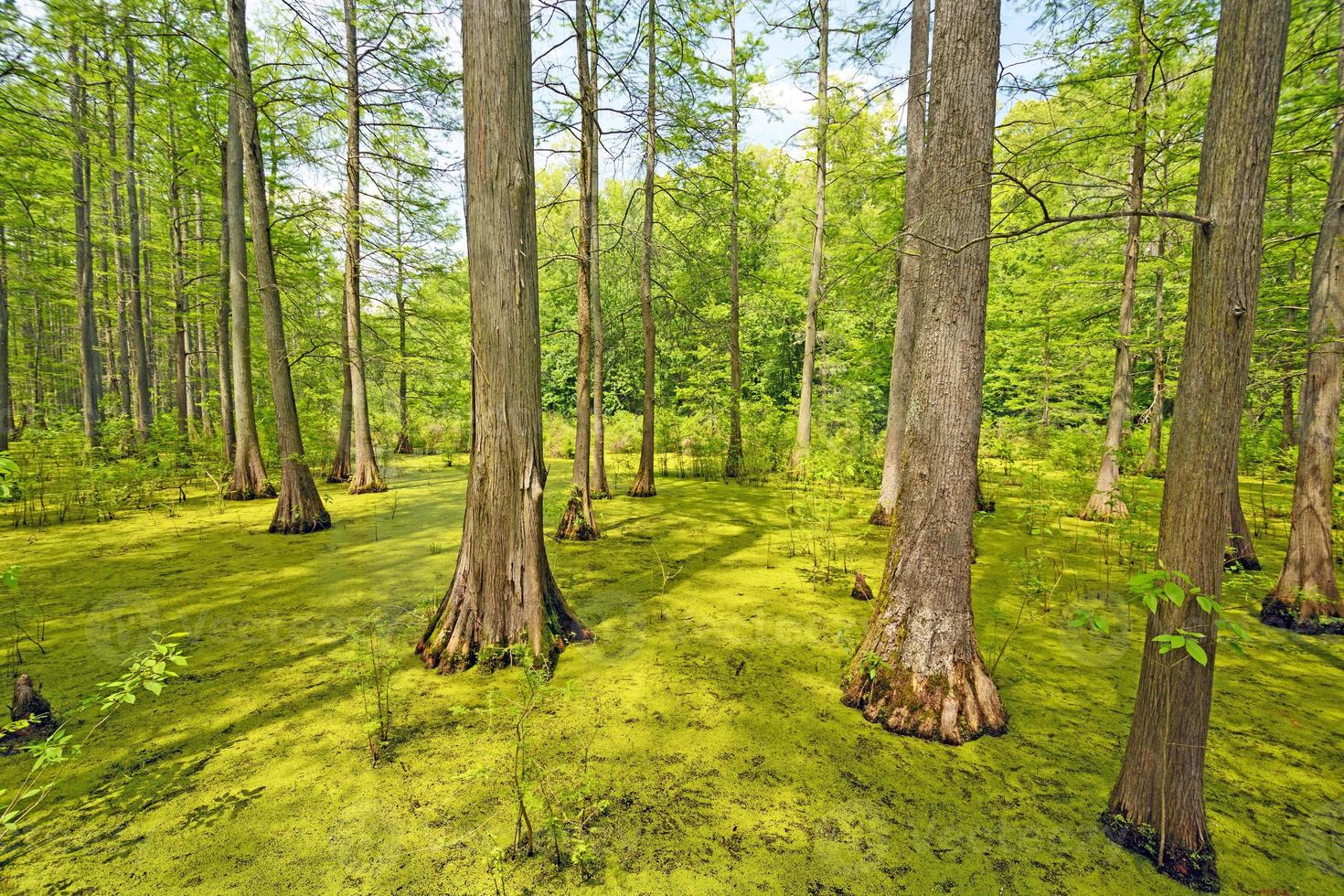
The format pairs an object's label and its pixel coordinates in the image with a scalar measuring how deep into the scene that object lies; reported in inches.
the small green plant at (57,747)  64.7
